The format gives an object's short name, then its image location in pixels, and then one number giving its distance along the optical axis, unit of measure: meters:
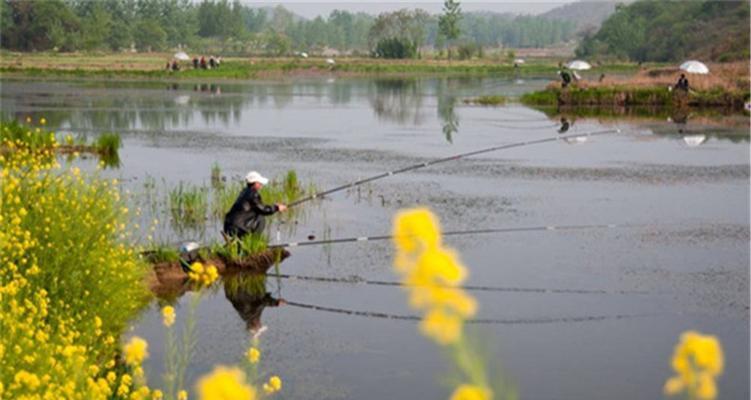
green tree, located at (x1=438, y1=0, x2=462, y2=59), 114.62
